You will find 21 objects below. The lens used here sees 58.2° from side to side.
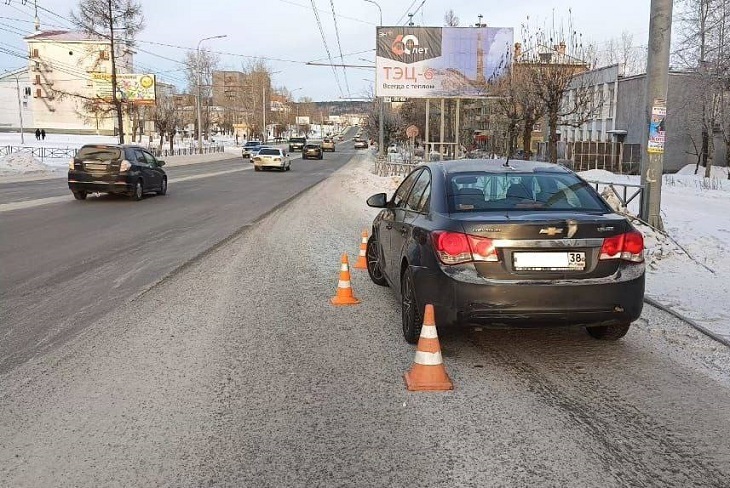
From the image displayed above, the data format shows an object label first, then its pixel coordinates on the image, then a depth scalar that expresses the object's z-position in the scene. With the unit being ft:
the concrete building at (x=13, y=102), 348.36
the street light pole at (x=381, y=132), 137.49
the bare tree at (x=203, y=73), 236.84
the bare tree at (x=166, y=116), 193.36
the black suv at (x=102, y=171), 57.57
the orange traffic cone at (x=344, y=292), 22.16
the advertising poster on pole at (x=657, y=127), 32.05
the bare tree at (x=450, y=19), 200.85
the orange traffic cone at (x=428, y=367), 14.43
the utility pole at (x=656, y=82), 31.76
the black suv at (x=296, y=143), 258.37
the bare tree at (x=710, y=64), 103.30
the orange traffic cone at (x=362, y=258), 28.34
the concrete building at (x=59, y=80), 316.19
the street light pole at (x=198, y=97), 186.50
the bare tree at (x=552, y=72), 89.40
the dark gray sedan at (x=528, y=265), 15.28
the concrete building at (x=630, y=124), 127.34
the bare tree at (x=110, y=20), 143.02
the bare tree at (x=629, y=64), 219.20
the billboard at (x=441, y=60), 107.24
